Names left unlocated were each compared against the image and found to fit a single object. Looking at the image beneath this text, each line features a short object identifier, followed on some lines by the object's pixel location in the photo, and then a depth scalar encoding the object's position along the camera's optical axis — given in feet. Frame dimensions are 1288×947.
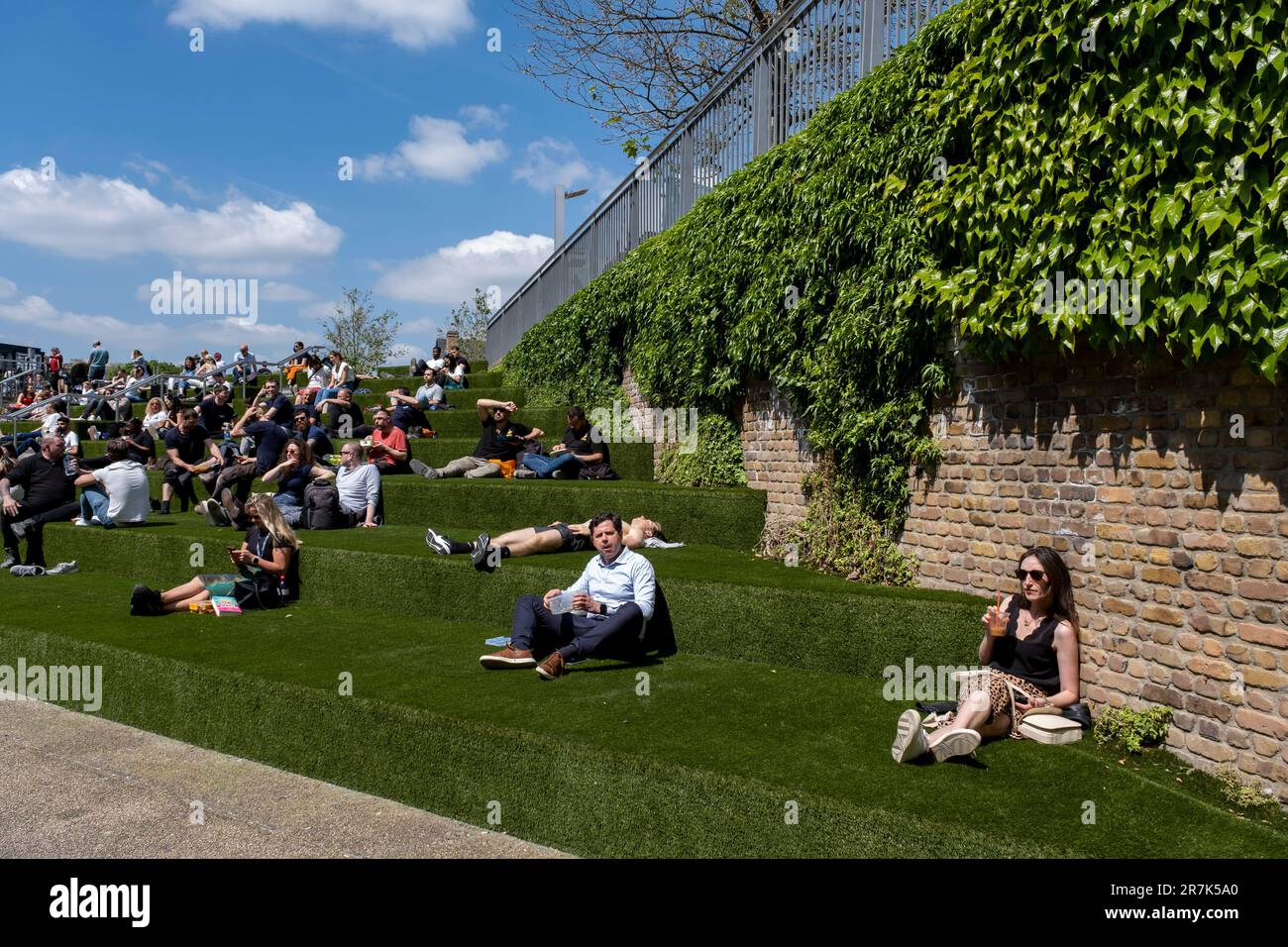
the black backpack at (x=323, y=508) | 37.76
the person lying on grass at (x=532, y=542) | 28.09
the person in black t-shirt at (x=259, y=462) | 41.91
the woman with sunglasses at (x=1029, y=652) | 17.57
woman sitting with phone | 30.03
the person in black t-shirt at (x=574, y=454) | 40.75
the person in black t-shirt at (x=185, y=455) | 44.75
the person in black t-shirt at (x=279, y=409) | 48.37
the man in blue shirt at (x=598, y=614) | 22.80
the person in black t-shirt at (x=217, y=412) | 56.09
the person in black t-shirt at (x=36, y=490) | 40.70
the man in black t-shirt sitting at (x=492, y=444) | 43.06
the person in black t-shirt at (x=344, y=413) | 55.72
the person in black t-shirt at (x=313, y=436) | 45.96
